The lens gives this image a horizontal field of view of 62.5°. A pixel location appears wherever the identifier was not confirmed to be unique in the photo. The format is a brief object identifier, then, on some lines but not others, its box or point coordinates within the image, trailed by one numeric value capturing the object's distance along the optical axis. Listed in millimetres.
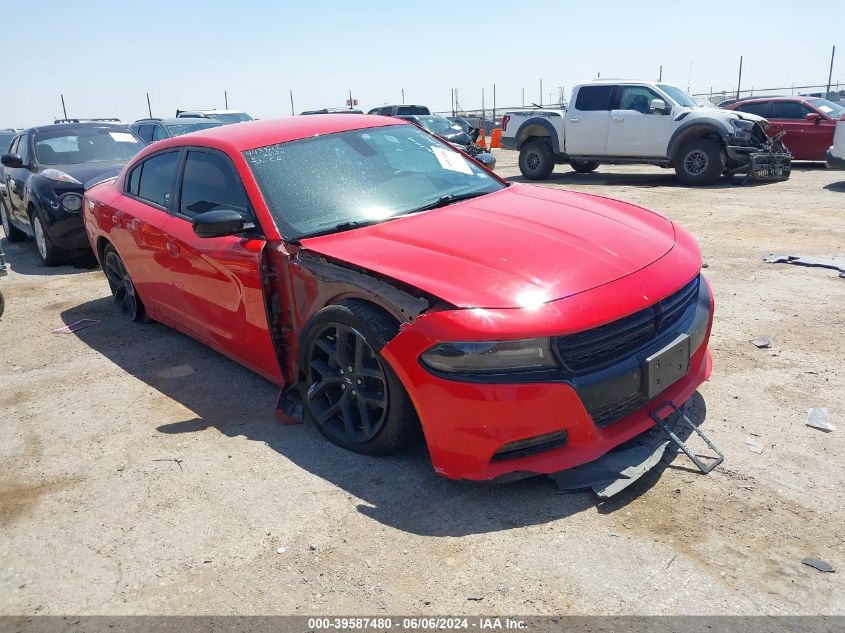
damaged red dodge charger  2830
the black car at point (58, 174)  8055
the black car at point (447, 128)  17644
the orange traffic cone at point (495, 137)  23438
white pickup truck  12344
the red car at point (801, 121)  14367
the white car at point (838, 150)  11695
